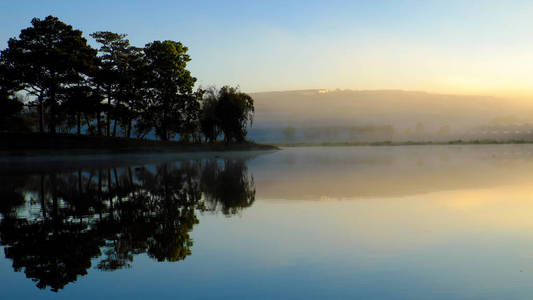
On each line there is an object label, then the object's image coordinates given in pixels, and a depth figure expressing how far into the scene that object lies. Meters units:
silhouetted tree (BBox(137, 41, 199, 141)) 69.94
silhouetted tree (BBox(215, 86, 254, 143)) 85.94
